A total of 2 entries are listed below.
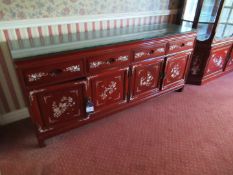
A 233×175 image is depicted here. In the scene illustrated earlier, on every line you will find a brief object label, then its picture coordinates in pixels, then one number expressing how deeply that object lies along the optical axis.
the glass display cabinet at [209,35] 2.32
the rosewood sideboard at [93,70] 1.35
